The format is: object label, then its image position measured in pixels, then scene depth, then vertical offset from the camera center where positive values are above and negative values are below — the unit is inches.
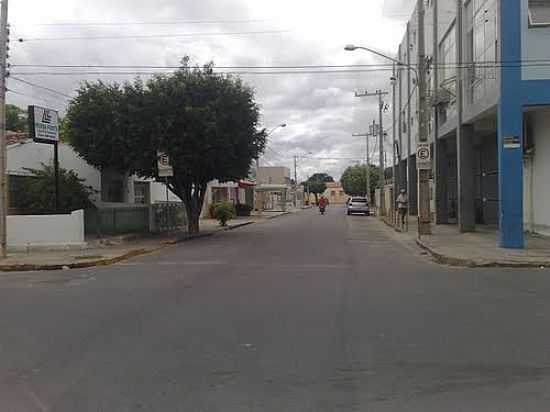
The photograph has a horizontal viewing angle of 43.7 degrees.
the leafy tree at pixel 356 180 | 5285.4 +113.4
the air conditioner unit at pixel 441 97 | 1314.0 +187.8
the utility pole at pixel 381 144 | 2307.3 +184.0
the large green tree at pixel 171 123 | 1114.1 +123.5
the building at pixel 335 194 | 7185.0 +9.9
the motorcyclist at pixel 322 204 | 2721.5 -35.9
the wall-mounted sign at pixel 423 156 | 1031.0 +56.6
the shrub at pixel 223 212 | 1614.2 -36.3
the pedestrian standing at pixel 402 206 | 1338.6 -23.7
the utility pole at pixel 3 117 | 807.1 +100.1
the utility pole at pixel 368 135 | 3186.5 +292.8
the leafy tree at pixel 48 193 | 1055.6 +10.2
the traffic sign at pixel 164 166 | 1054.7 +49.4
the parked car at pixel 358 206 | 2506.2 -41.8
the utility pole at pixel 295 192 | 4544.8 +25.2
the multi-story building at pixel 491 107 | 844.6 +123.7
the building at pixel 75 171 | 1099.3 +45.5
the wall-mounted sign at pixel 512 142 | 831.1 +60.9
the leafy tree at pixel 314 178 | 7500.0 +194.7
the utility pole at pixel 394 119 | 2267.7 +268.7
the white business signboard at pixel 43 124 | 939.3 +105.9
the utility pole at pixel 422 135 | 1047.6 +90.0
